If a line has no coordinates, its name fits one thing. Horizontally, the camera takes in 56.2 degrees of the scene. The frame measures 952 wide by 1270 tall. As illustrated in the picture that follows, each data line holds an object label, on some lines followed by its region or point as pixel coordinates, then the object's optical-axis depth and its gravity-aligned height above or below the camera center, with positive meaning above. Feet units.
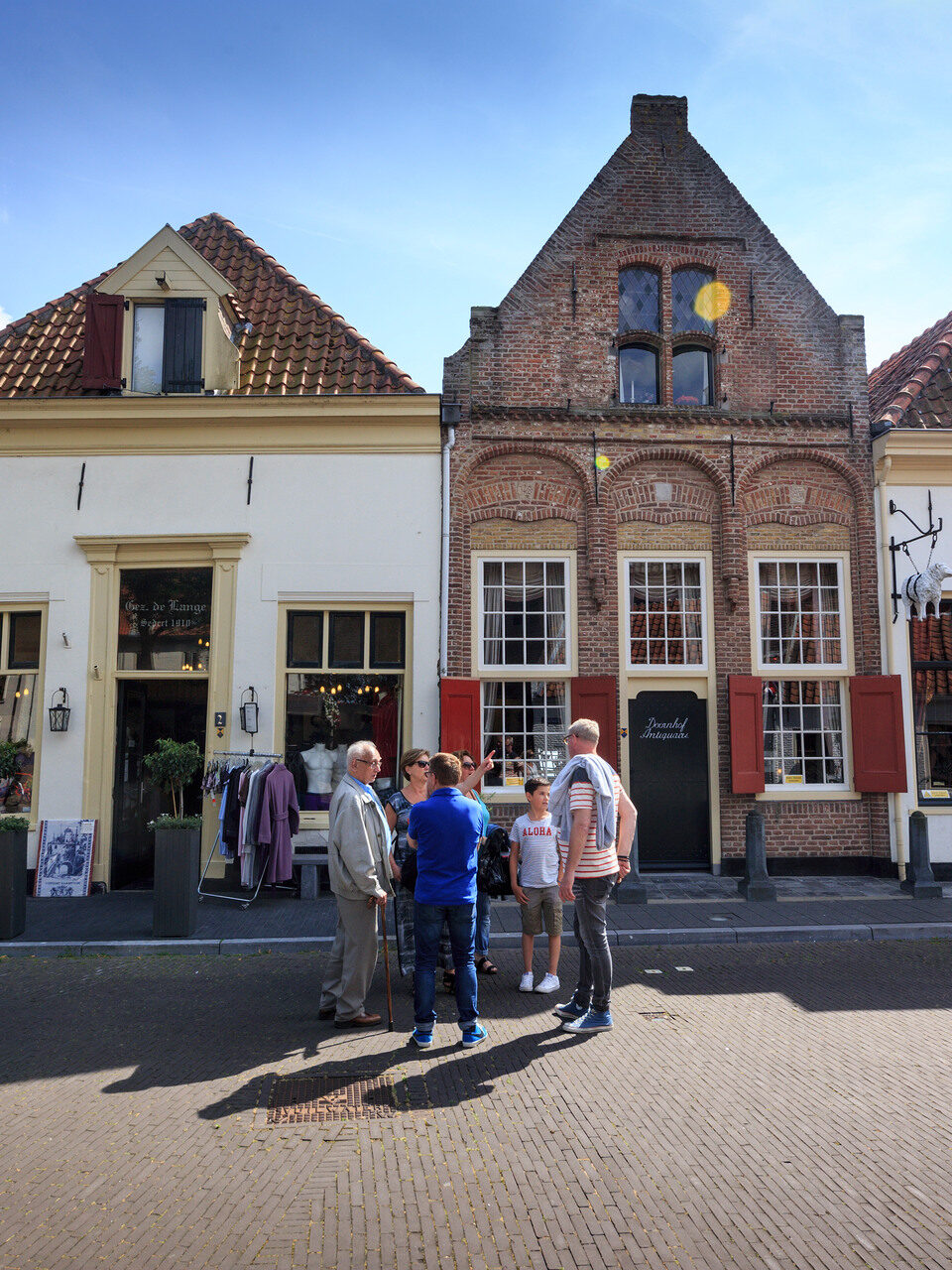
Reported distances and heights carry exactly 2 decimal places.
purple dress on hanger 32.68 -3.37
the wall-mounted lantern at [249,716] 36.14 +0.63
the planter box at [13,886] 27.86 -4.84
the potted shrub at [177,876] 27.58 -4.46
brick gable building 37.99 +9.11
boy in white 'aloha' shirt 22.06 -3.57
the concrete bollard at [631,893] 31.96 -5.74
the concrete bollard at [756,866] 32.37 -4.91
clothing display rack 32.61 -4.64
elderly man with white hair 19.53 -3.25
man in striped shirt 19.34 -2.84
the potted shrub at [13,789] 37.08 -2.37
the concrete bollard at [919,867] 32.83 -5.00
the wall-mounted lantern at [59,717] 36.22 +0.58
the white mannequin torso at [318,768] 37.01 -1.49
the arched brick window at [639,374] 40.57 +16.26
